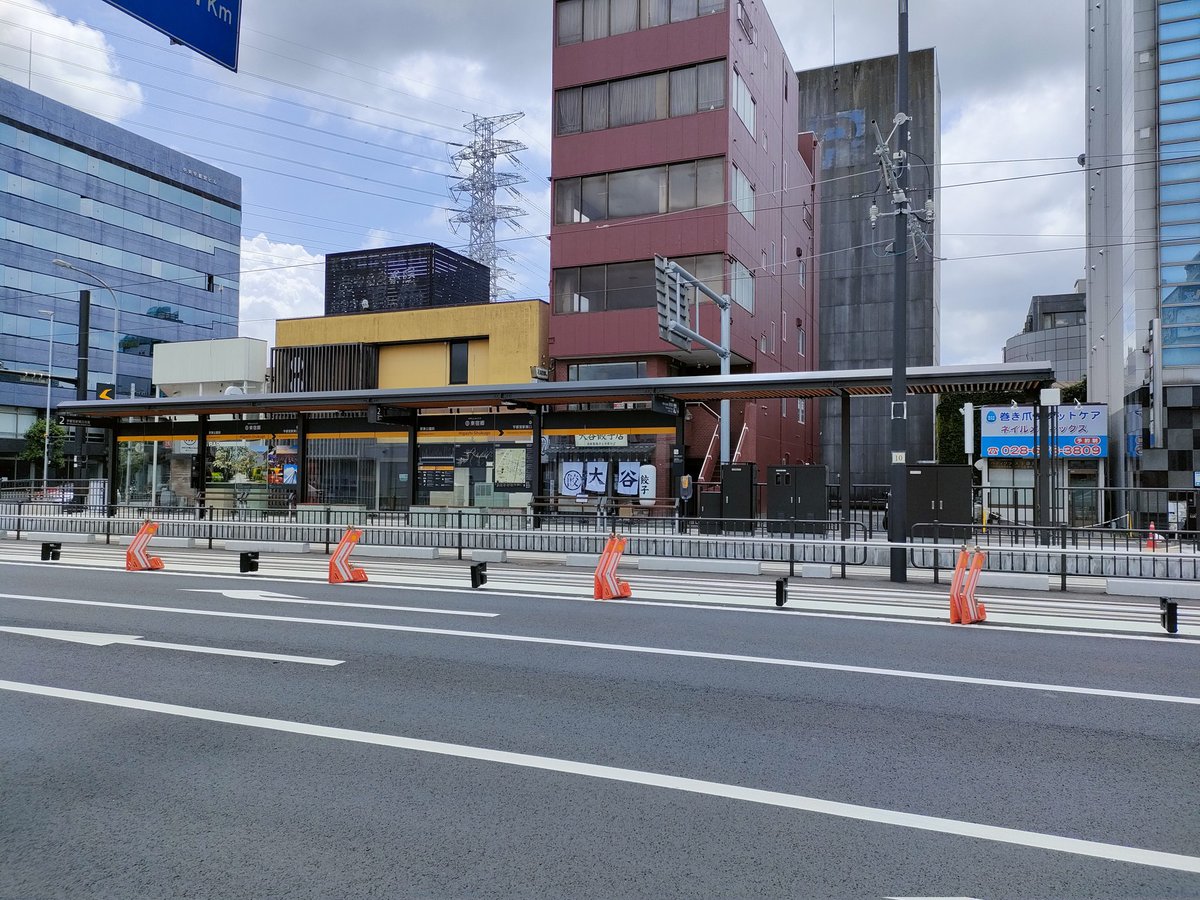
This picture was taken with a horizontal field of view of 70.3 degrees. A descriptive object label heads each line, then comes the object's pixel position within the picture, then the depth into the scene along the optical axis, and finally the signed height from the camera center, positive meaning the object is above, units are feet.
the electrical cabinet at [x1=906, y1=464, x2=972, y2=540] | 60.95 -0.64
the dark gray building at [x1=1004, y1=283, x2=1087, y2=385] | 269.23 +49.79
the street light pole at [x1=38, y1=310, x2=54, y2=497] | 174.09 +8.07
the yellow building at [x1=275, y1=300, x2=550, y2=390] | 120.78 +21.12
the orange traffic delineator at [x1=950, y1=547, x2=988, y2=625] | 36.60 -4.55
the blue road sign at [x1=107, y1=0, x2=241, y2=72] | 21.20 +11.79
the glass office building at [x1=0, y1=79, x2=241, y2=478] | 221.87 +67.96
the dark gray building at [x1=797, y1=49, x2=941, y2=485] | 230.48 +67.93
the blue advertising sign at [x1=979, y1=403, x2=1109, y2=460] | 137.08 +9.60
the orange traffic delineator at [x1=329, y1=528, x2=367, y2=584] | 49.47 -5.14
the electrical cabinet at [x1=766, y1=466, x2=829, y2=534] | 67.67 -0.73
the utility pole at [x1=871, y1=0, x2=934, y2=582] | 53.42 +11.28
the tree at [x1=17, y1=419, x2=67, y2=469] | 202.18 +8.22
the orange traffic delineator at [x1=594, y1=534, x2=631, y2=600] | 44.24 -4.98
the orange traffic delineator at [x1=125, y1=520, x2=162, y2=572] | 55.62 -5.24
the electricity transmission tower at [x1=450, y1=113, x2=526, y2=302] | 293.02 +103.29
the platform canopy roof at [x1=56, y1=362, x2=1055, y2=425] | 63.62 +8.15
